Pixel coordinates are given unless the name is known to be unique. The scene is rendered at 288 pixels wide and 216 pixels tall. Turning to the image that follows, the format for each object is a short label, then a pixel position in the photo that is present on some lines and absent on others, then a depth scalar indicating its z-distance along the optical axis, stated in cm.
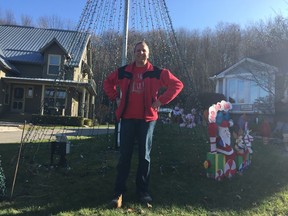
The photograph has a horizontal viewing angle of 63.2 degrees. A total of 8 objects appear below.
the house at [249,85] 1270
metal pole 483
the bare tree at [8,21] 3325
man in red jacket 288
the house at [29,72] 1704
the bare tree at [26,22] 3398
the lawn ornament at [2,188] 285
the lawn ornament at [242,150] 410
